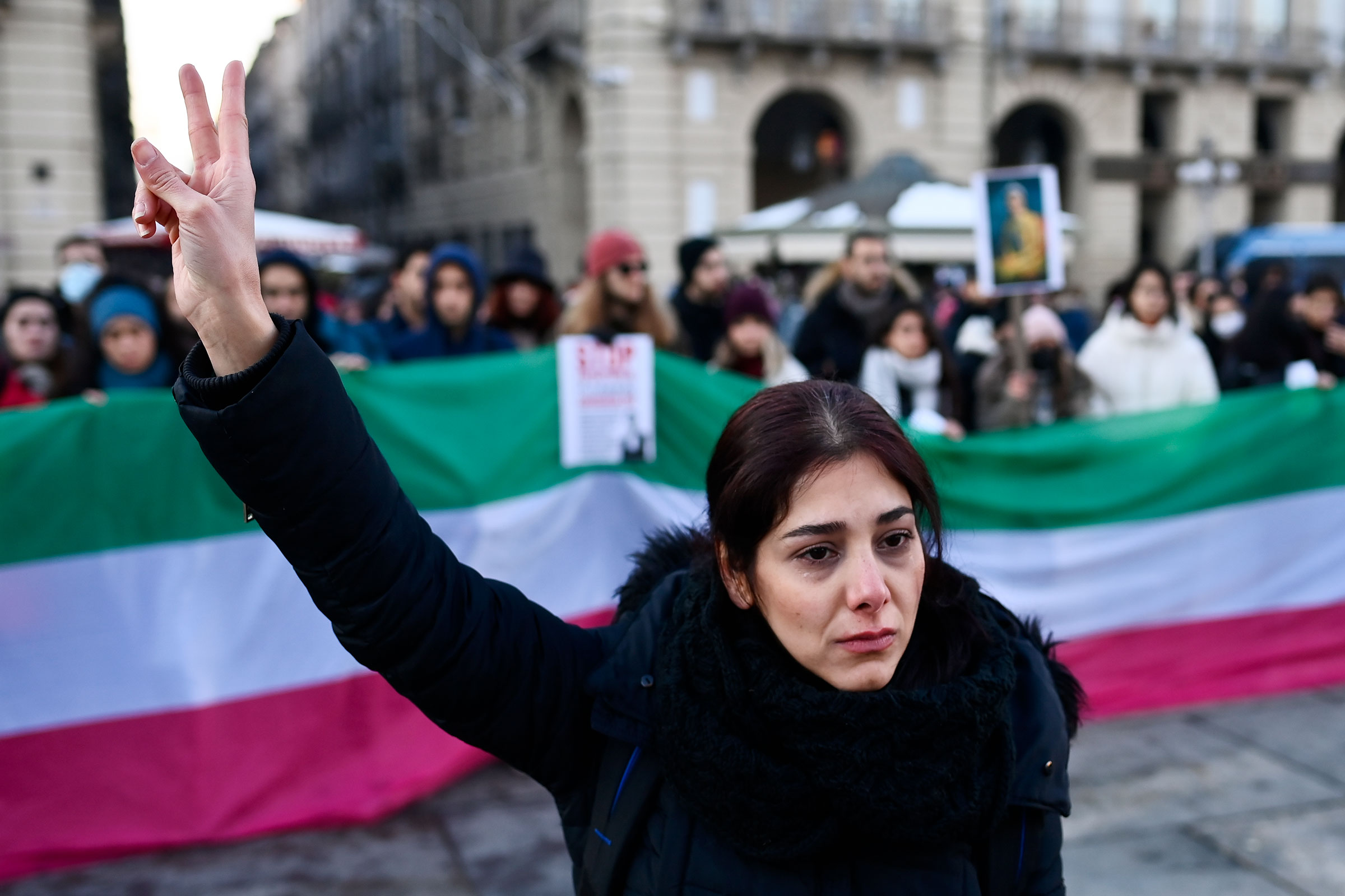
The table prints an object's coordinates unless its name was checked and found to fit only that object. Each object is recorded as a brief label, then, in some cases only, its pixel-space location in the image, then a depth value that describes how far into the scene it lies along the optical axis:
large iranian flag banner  3.67
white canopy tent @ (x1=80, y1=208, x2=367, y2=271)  14.44
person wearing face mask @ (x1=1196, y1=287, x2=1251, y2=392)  9.27
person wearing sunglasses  5.18
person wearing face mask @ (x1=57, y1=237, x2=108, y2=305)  7.06
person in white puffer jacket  5.72
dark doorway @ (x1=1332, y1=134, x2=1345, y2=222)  32.78
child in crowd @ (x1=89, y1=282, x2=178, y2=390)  4.34
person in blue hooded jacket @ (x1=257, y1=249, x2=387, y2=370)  4.71
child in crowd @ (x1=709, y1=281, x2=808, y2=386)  5.28
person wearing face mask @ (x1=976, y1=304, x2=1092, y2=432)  5.50
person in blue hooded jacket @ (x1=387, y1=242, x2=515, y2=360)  5.38
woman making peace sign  1.35
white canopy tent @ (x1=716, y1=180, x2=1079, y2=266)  12.77
